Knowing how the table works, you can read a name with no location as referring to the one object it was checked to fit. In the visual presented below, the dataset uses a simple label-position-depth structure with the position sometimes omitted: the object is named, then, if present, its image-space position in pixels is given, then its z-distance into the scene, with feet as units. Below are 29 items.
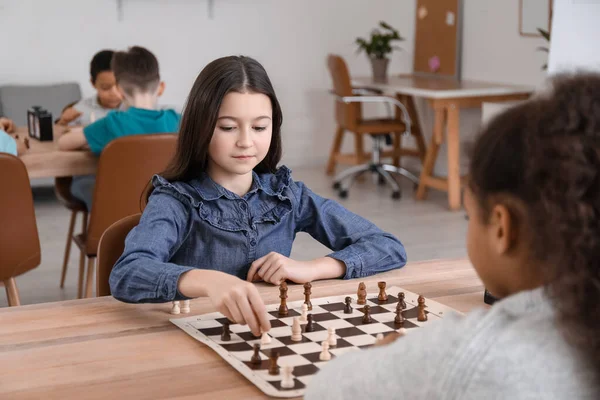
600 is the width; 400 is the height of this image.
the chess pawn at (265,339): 4.25
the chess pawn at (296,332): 4.33
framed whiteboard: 19.88
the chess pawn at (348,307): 4.85
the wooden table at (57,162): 10.43
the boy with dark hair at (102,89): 13.94
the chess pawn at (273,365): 3.84
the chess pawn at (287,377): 3.70
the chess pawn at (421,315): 4.72
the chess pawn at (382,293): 5.10
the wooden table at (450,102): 19.08
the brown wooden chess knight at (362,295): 5.03
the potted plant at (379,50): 22.11
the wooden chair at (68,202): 12.20
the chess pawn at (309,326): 4.48
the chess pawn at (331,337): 4.24
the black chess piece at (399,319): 4.62
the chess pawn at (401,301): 4.83
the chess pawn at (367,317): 4.66
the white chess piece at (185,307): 4.85
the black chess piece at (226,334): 4.31
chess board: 3.86
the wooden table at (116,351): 3.71
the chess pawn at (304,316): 4.59
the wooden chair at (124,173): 9.95
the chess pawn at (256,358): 3.95
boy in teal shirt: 10.79
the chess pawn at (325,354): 4.04
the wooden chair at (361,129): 20.34
